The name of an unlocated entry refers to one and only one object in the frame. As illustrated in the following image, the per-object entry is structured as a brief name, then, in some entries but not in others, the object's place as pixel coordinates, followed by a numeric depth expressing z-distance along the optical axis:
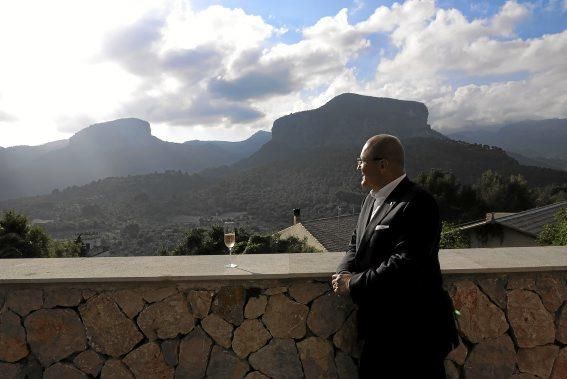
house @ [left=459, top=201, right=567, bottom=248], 13.80
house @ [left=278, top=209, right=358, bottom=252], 21.03
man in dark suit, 1.79
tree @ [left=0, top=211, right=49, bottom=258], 17.42
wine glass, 2.68
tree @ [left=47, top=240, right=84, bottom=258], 20.85
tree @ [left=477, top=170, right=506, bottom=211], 33.94
